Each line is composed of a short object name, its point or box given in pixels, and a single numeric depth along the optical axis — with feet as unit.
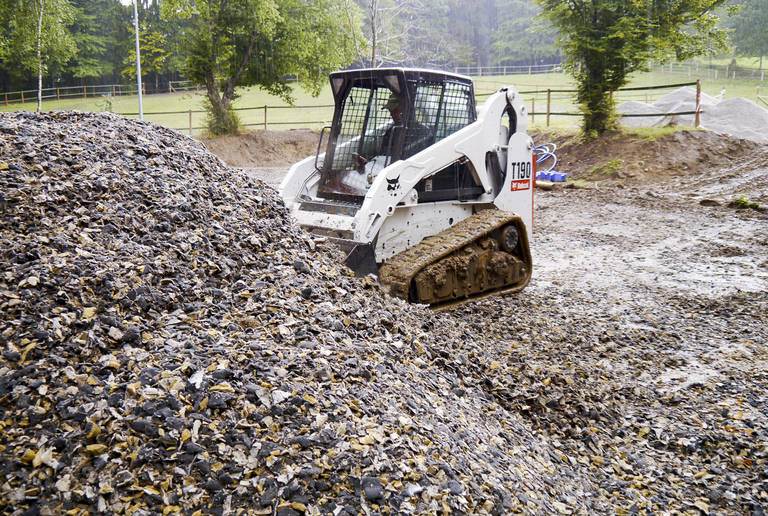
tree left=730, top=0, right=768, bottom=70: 106.63
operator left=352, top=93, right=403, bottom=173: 20.79
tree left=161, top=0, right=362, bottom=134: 68.69
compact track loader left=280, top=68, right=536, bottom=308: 19.29
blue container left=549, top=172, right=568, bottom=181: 52.47
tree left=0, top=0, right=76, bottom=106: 57.41
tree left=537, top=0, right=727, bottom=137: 52.60
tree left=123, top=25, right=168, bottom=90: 66.49
